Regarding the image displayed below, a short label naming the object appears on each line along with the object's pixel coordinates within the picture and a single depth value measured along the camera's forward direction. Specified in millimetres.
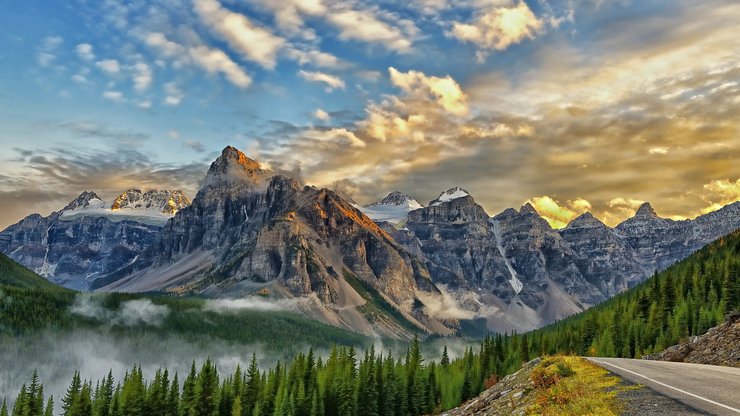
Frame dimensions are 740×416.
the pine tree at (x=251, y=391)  141625
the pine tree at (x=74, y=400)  154750
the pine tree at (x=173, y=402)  151675
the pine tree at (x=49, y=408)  163738
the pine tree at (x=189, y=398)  142375
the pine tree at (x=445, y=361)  164625
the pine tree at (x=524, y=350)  128375
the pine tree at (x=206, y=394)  142250
